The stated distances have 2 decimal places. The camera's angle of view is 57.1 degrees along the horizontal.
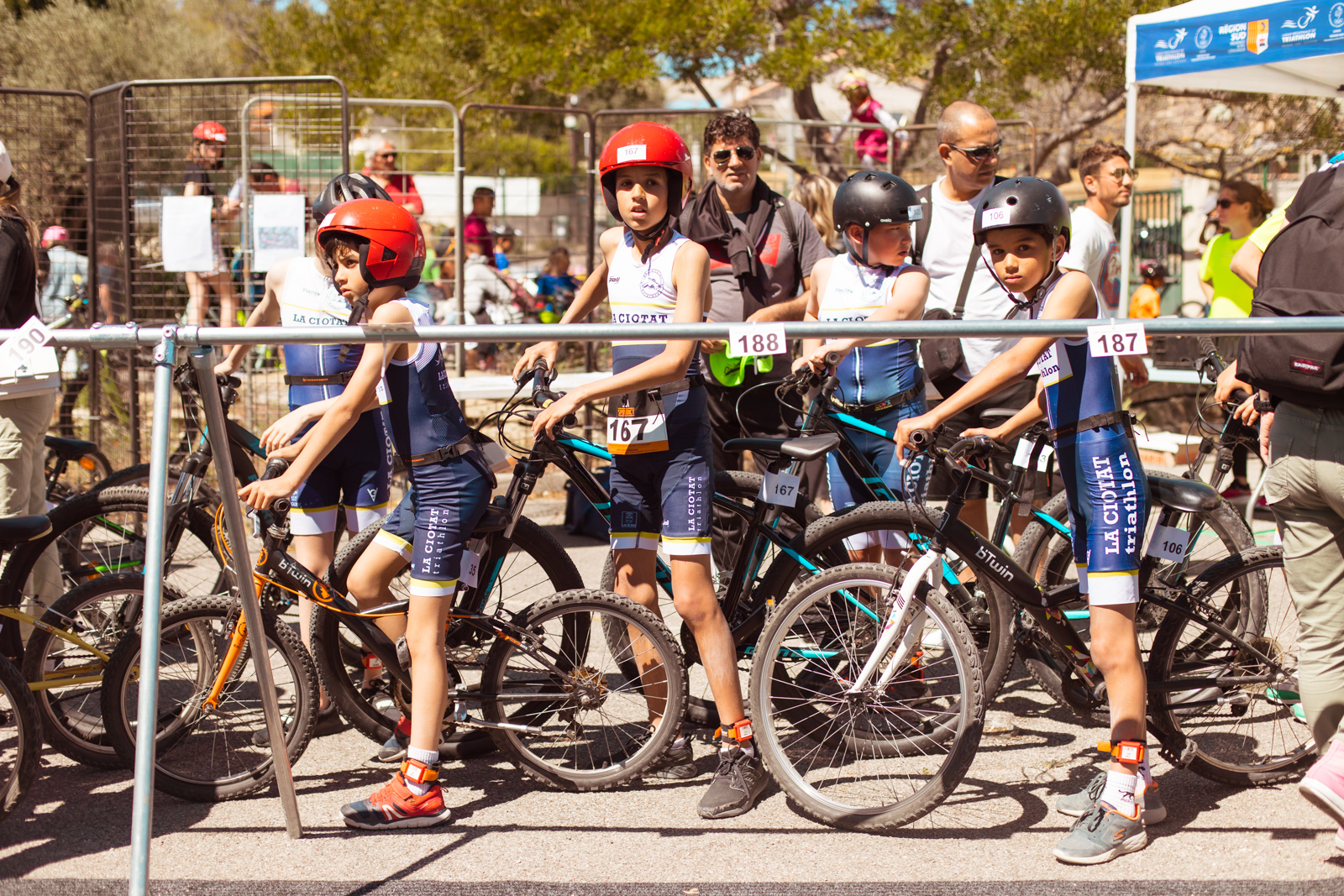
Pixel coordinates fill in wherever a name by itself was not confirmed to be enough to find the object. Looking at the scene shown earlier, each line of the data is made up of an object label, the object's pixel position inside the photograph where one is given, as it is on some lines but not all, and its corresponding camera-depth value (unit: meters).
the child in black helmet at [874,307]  4.67
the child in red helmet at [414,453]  3.78
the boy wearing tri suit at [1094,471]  3.67
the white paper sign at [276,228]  8.27
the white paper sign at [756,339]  3.33
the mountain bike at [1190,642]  3.96
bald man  5.50
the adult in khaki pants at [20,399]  4.61
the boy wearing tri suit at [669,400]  3.93
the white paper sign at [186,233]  8.08
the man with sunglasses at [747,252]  5.52
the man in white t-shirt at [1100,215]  5.96
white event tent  8.27
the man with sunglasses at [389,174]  9.56
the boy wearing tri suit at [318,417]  4.70
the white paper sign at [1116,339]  3.29
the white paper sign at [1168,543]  3.97
